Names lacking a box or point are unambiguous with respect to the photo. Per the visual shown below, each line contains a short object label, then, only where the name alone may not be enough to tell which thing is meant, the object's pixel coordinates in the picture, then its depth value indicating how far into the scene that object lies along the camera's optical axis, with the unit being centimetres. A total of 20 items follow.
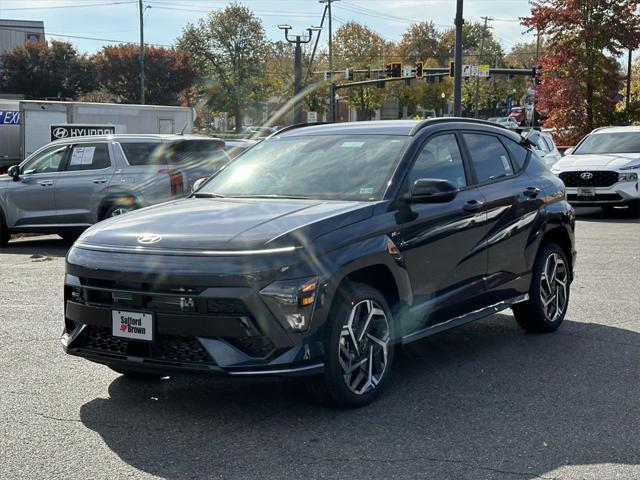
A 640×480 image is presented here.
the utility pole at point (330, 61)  5470
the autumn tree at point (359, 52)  7706
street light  4584
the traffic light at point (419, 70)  4381
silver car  1429
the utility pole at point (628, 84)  3314
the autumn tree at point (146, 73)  6875
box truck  2844
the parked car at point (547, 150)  2223
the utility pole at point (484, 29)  8320
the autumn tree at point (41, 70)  6750
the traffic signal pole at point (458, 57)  2695
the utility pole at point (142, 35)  5619
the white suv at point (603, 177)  1788
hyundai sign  2803
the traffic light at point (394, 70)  4566
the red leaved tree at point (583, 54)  3069
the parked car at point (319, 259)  473
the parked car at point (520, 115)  7525
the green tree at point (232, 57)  7719
